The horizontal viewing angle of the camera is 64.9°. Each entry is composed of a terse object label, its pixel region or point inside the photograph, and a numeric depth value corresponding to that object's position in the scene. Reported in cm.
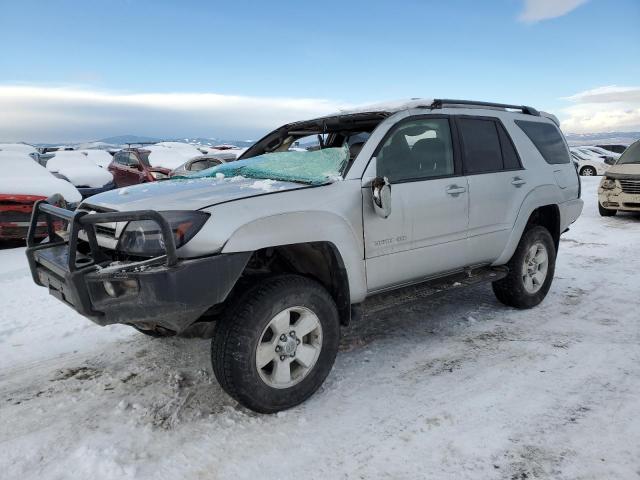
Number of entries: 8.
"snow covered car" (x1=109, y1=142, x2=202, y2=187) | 1374
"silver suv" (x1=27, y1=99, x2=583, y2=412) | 262
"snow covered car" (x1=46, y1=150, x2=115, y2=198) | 1164
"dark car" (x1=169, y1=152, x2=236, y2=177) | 1128
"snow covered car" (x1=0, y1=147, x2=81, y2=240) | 767
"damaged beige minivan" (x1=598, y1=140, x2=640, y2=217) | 1000
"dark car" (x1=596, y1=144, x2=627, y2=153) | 2843
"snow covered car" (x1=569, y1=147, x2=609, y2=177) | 2117
